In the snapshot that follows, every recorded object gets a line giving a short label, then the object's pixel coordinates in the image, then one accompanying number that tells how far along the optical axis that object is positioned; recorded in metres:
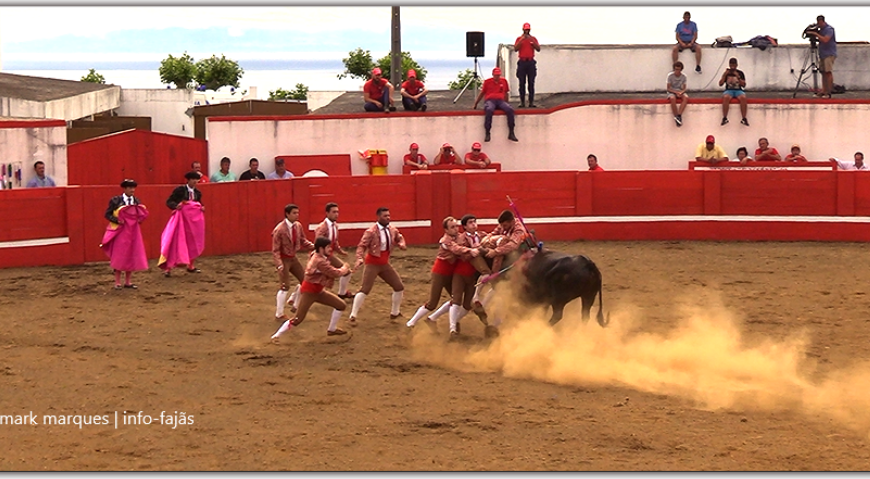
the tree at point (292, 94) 48.41
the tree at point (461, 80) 41.66
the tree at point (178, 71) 51.69
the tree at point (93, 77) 53.82
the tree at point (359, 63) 47.47
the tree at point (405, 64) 45.34
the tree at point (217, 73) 51.97
